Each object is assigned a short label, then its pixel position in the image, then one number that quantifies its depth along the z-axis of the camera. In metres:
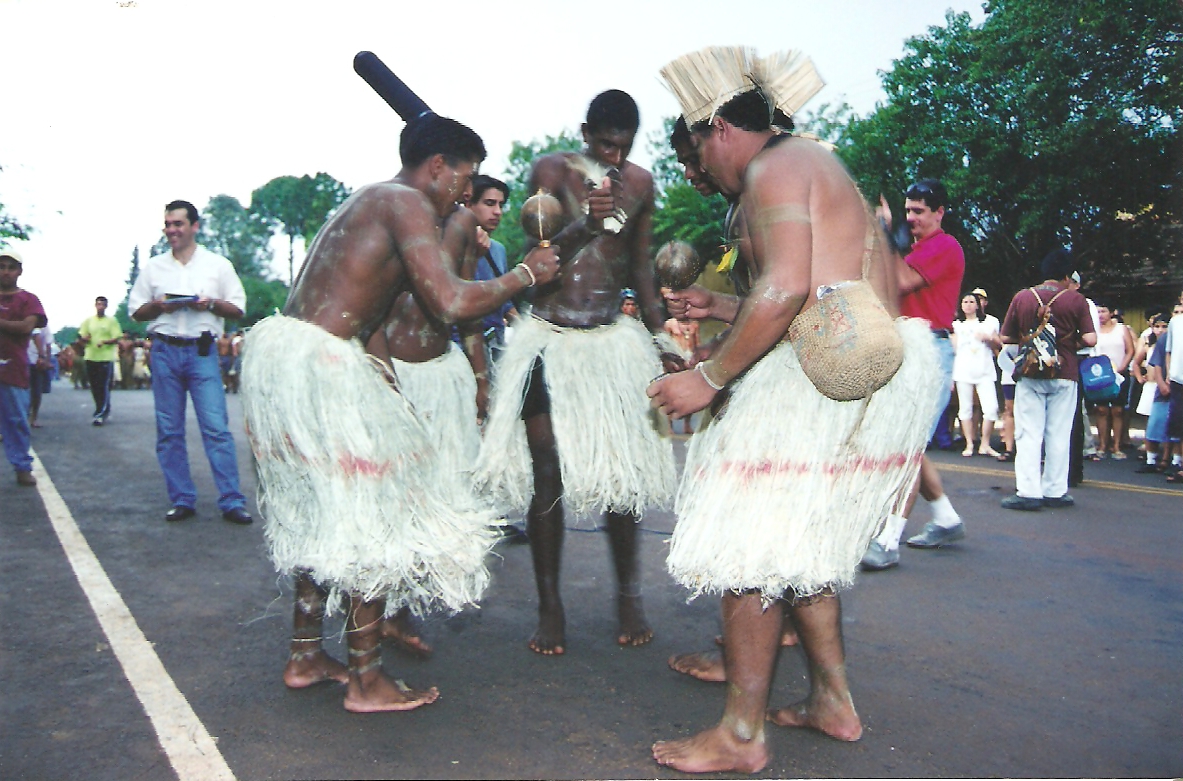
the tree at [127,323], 61.91
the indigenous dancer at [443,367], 4.13
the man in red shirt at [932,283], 4.72
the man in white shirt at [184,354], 5.77
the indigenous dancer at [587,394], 3.45
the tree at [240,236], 61.72
